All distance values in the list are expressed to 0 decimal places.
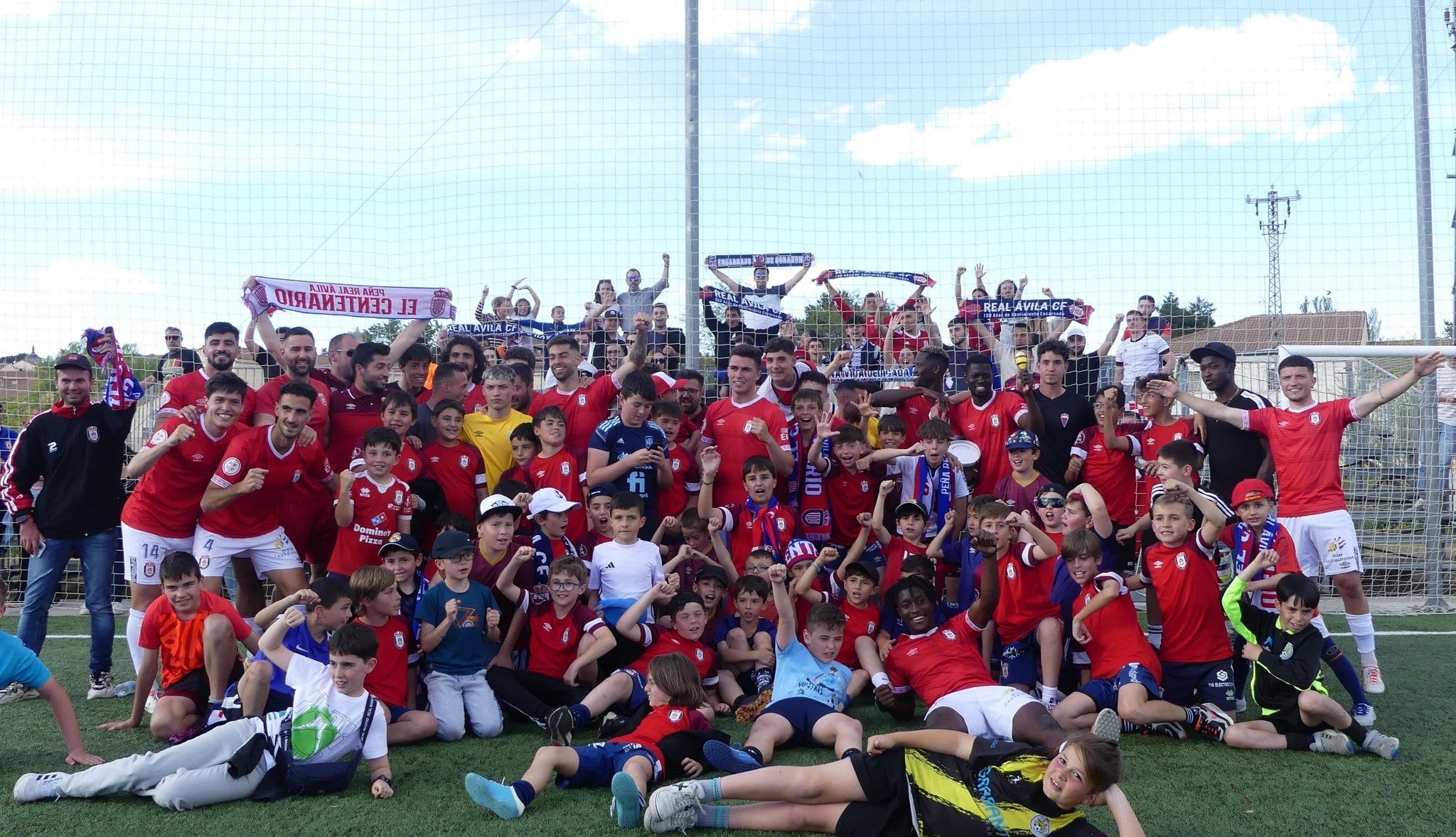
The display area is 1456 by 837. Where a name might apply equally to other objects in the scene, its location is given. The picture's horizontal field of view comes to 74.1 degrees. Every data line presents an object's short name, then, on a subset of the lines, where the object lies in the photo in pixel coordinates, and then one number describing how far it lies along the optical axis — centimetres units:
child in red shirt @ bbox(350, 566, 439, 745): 487
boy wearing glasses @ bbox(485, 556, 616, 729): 520
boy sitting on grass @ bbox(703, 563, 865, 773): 461
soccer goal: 867
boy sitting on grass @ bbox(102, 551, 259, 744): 471
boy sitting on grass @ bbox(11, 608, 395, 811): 397
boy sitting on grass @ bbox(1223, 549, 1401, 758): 470
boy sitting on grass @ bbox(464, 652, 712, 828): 376
